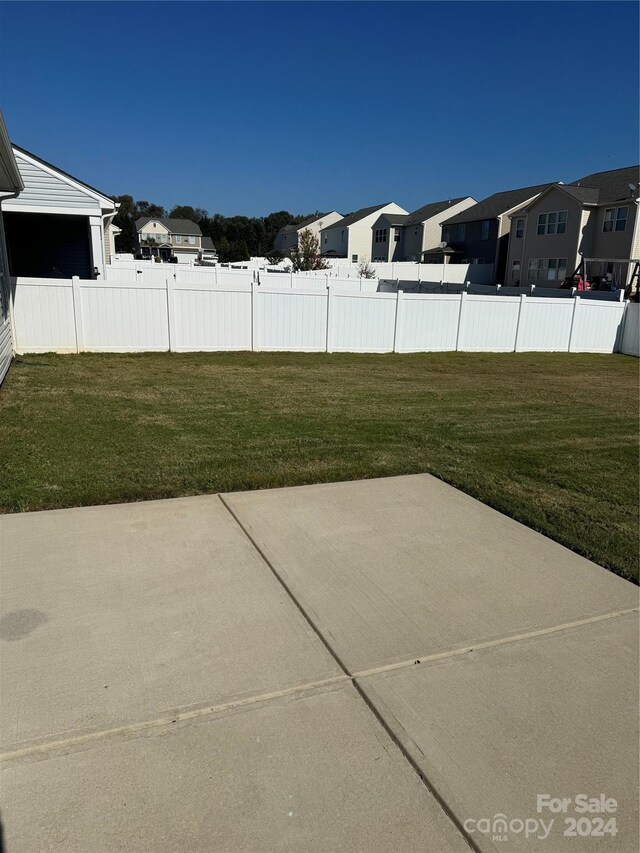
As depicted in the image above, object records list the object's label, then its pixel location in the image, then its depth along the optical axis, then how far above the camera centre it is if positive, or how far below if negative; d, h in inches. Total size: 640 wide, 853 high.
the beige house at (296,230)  3358.8 +181.8
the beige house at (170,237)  3513.8 +116.6
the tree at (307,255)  2331.4 +22.5
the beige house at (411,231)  2220.7 +122.2
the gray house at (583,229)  1379.2 +91.4
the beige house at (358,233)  2642.7 +124.4
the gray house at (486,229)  1815.9 +110.5
